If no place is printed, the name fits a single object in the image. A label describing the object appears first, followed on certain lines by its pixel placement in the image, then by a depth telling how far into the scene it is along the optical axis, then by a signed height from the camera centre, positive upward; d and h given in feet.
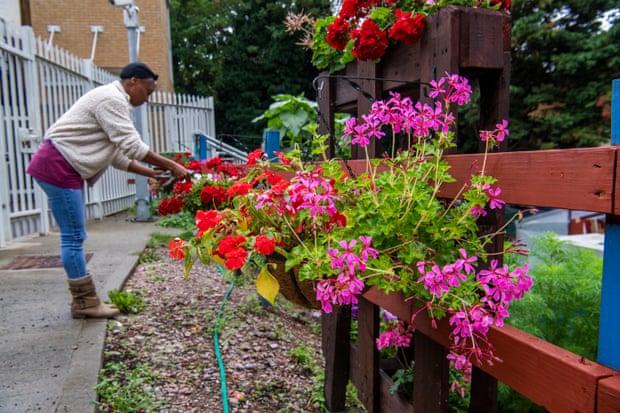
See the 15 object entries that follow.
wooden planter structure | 3.21 -0.32
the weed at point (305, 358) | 10.34 -4.46
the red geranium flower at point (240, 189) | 5.59 -0.36
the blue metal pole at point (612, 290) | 3.22 -0.94
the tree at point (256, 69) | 67.10 +12.89
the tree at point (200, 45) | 72.33 +17.82
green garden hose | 8.11 -3.99
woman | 9.94 +0.03
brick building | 48.14 +13.42
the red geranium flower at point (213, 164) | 13.44 -0.14
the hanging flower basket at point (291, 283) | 5.00 -1.33
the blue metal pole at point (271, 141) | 13.85 +0.50
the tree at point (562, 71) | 45.26 +8.44
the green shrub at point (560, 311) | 9.39 -3.29
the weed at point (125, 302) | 11.12 -3.35
